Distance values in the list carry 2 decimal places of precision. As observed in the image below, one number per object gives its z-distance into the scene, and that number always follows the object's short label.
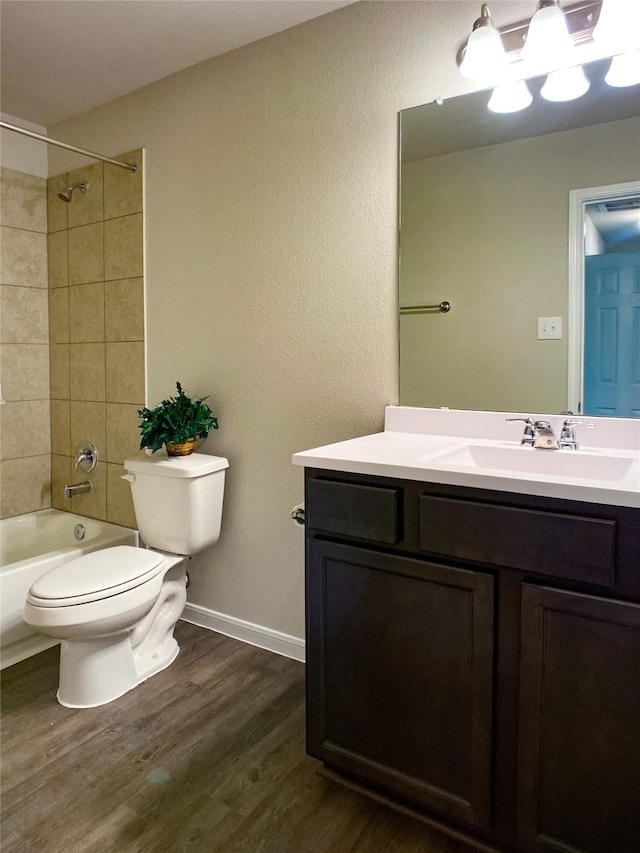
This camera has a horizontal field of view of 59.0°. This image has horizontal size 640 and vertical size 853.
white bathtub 2.12
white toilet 1.75
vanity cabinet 1.07
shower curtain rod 2.04
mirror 1.53
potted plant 2.12
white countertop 1.09
